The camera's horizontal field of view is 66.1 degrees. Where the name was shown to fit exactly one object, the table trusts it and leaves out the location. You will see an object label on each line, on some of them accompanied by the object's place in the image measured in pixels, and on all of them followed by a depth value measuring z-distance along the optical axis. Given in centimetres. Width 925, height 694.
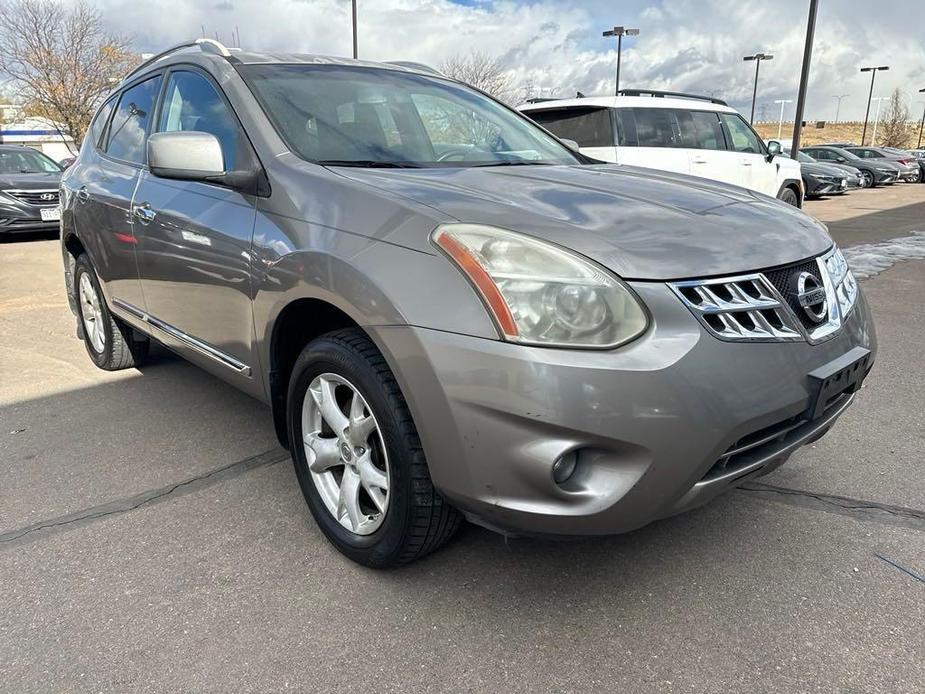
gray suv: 175
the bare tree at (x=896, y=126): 5841
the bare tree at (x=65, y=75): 2503
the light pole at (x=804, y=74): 1712
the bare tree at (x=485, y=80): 2869
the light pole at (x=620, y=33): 2878
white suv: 926
